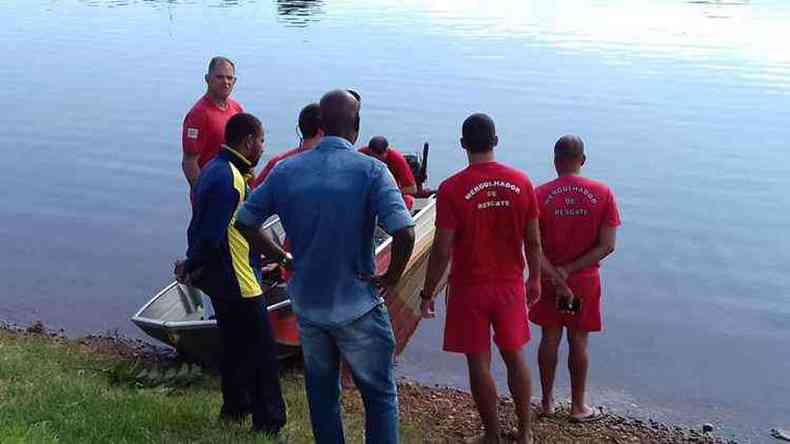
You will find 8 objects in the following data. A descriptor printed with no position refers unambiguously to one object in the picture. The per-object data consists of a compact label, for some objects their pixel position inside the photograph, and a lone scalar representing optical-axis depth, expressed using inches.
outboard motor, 460.4
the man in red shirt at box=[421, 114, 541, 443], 230.7
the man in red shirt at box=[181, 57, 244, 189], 304.0
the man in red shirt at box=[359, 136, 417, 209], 355.9
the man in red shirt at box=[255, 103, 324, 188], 280.7
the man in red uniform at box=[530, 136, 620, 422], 264.8
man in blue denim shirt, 189.9
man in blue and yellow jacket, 222.1
